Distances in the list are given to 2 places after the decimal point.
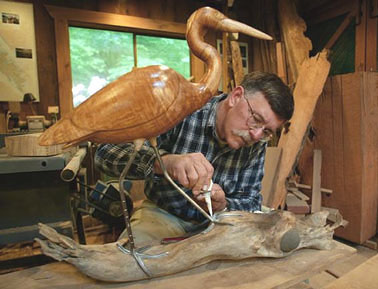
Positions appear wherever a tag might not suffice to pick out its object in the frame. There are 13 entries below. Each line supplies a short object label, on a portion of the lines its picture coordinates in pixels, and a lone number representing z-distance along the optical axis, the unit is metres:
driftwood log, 0.54
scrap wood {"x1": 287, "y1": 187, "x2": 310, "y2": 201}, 1.69
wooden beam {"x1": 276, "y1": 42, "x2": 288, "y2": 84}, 2.06
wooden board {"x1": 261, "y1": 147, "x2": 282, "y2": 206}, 1.57
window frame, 1.96
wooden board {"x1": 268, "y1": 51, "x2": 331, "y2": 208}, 1.62
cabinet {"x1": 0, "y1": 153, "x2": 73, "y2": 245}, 0.98
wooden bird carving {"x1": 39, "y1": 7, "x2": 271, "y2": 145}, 0.48
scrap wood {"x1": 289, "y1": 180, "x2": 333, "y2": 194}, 1.82
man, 0.72
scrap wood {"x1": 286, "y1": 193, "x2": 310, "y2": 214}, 1.51
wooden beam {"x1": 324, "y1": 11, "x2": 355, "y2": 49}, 2.26
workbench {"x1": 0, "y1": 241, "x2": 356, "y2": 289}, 0.55
